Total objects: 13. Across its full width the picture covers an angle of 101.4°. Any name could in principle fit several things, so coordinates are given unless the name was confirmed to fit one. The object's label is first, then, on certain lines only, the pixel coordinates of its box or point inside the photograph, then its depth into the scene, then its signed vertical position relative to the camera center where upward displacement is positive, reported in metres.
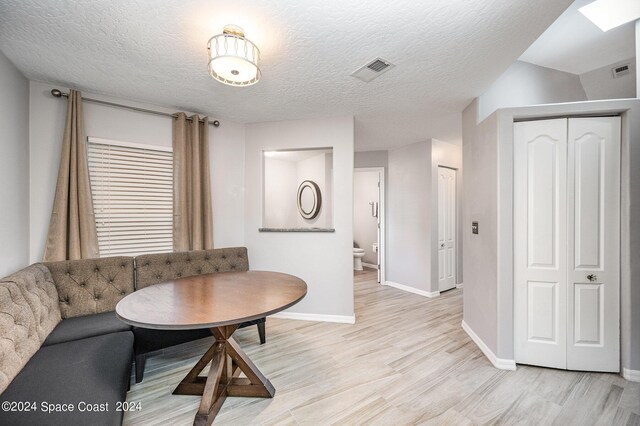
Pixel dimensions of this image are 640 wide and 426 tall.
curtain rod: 2.32 +1.08
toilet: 5.86 -1.12
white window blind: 2.58 +0.17
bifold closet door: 2.06 -0.26
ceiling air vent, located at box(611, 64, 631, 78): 2.62 +1.42
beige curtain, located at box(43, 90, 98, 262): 2.29 +0.10
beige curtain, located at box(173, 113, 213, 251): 2.91 +0.30
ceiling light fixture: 1.53 +0.93
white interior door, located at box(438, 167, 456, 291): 4.38 -0.30
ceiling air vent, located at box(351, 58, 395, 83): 2.04 +1.16
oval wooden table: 1.39 -0.56
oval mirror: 4.52 +0.22
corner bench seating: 1.15 -0.79
